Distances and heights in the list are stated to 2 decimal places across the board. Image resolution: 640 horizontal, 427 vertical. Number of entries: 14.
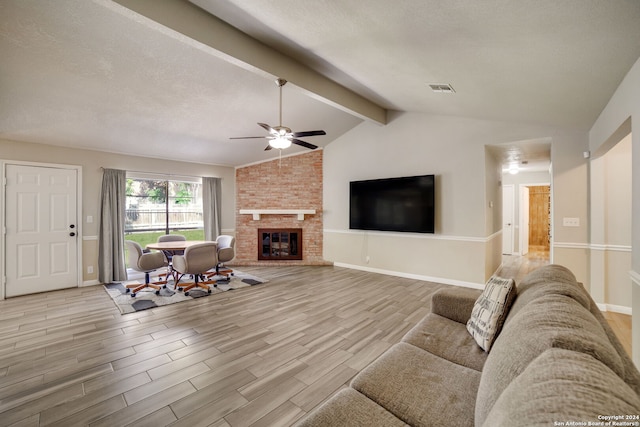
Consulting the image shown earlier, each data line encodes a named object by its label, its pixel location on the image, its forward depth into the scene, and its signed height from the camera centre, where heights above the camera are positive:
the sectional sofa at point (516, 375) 0.60 -0.51
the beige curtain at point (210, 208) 6.74 +0.13
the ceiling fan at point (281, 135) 3.40 +1.00
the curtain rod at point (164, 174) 5.77 +0.88
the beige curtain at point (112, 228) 5.16 -0.27
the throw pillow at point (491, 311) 1.68 -0.64
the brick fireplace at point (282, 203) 6.83 +0.25
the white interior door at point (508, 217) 8.27 -0.14
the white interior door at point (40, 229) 4.36 -0.25
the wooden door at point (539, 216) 9.84 -0.13
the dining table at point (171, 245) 4.62 -0.56
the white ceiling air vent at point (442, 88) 3.32 +1.56
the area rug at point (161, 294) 3.92 -1.29
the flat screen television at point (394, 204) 4.96 +0.17
